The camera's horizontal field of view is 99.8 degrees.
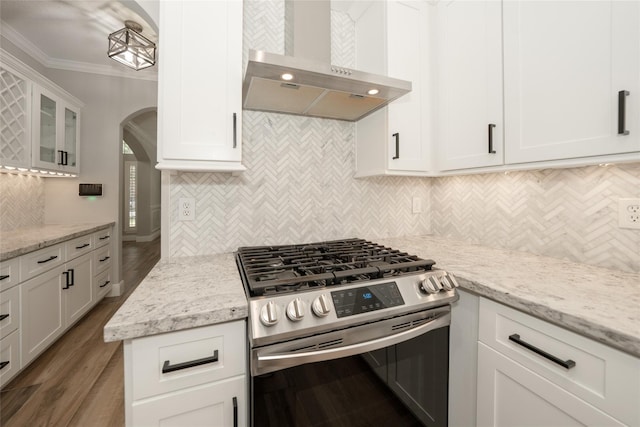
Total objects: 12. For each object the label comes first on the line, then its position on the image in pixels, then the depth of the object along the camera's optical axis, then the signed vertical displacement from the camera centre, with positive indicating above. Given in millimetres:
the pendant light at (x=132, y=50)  2264 +1400
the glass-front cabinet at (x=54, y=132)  2438 +788
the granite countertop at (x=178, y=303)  718 -283
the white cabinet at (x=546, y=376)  673 -471
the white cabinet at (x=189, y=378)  738 -482
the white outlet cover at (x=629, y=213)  1085 +8
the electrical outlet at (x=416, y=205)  2029 +62
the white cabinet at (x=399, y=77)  1562 +800
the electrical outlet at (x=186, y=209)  1467 +12
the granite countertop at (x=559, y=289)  688 -255
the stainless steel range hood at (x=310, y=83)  1136 +613
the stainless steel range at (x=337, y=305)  803 -310
